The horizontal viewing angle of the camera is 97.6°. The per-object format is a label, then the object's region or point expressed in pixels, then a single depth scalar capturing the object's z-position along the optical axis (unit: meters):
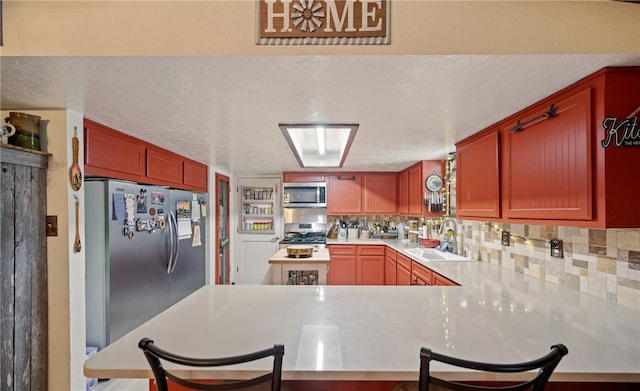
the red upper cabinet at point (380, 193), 4.71
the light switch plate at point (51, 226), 1.63
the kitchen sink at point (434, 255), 2.82
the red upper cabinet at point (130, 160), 1.89
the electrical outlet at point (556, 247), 1.82
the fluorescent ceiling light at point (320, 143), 1.99
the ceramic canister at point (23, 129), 1.56
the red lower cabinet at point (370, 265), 4.30
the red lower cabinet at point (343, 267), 4.37
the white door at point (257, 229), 5.22
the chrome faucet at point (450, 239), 3.23
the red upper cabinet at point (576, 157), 1.21
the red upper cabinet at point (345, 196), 4.73
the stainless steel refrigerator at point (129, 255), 1.98
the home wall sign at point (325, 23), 1.11
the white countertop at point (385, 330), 0.94
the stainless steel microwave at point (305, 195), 4.74
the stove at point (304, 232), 4.83
